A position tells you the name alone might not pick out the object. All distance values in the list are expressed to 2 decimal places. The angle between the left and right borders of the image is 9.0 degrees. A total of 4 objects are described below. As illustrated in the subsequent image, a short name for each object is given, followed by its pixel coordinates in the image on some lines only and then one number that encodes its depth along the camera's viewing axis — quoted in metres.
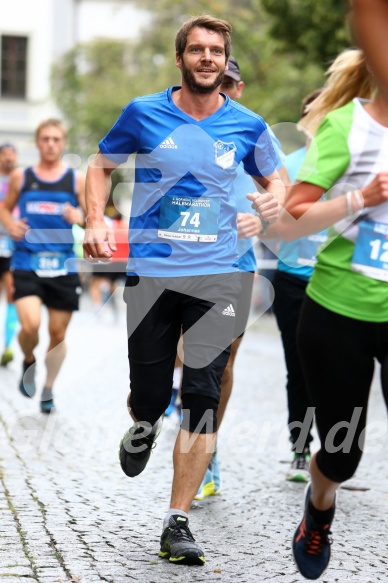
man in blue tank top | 18.35
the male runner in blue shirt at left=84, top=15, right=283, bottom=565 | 10.24
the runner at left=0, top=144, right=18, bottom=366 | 27.66
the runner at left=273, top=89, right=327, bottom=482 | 13.95
